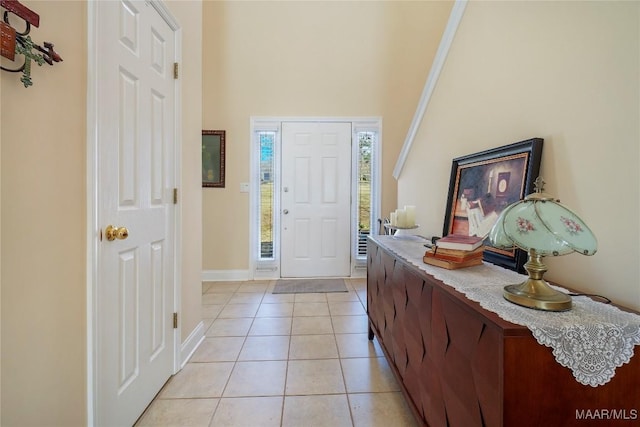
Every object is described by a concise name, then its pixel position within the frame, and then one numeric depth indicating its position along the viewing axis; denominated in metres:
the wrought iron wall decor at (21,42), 0.70
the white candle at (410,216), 1.84
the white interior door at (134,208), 1.08
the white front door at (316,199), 3.54
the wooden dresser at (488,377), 0.63
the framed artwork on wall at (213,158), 3.49
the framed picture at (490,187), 1.05
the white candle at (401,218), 1.83
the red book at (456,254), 1.08
